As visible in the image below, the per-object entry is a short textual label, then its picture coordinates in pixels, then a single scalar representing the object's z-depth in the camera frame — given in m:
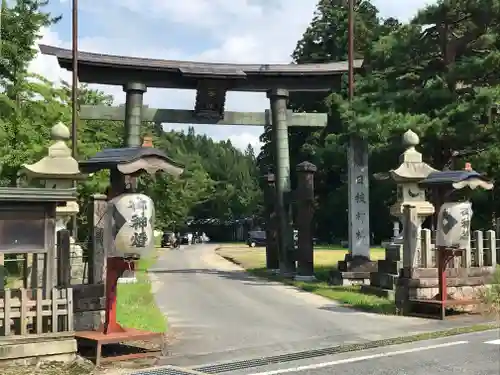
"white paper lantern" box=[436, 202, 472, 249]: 11.96
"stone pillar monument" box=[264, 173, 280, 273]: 23.19
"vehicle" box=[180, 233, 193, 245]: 55.28
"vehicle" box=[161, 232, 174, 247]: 50.09
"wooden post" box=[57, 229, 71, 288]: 8.46
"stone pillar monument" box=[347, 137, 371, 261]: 18.62
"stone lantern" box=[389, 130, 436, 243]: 15.09
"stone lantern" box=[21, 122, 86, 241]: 12.15
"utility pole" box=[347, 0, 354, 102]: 18.78
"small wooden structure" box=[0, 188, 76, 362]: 7.57
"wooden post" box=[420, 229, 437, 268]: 13.73
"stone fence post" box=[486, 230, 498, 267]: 14.33
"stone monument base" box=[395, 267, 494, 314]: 12.96
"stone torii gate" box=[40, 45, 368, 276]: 19.42
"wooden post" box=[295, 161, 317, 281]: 19.33
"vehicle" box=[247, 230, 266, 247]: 48.72
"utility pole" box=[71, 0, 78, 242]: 17.28
